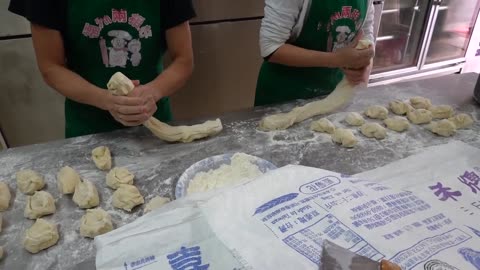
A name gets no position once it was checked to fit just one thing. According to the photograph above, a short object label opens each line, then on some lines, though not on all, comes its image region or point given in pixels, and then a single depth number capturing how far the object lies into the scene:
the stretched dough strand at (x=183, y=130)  1.09
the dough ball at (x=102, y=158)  0.98
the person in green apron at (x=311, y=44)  1.24
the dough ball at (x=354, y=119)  1.24
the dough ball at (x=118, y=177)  0.91
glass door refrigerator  2.59
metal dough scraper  0.57
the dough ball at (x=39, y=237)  0.73
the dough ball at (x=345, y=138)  1.12
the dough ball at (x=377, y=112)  1.28
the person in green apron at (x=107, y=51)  0.99
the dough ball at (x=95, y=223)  0.77
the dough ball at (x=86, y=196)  0.85
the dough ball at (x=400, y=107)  1.31
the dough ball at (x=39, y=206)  0.81
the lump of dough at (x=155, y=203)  0.85
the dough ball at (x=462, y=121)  1.25
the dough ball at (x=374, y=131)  1.17
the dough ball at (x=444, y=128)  1.19
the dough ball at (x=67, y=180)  0.88
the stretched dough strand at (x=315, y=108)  1.20
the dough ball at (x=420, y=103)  1.35
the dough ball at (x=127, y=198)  0.85
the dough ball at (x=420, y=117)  1.25
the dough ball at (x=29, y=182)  0.89
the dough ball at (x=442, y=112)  1.30
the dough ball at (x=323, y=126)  1.19
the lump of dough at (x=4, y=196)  0.84
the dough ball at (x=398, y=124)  1.22
